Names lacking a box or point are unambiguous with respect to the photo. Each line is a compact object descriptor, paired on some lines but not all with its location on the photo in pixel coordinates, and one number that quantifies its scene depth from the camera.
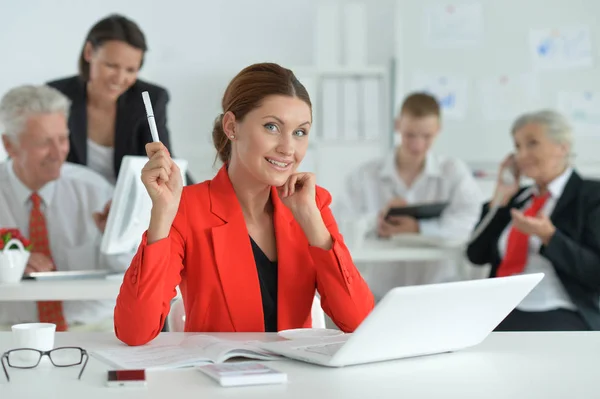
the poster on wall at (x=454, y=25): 8.20
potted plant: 4.19
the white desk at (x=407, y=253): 5.86
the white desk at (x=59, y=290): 4.02
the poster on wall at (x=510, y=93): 8.23
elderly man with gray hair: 4.65
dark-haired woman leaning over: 5.49
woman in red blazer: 2.89
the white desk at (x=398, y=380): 1.93
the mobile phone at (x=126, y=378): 2.00
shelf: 8.18
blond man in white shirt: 6.45
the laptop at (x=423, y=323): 2.08
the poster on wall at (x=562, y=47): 8.17
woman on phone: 4.99
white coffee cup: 2.37
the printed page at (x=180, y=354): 2.22
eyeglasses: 2.22
